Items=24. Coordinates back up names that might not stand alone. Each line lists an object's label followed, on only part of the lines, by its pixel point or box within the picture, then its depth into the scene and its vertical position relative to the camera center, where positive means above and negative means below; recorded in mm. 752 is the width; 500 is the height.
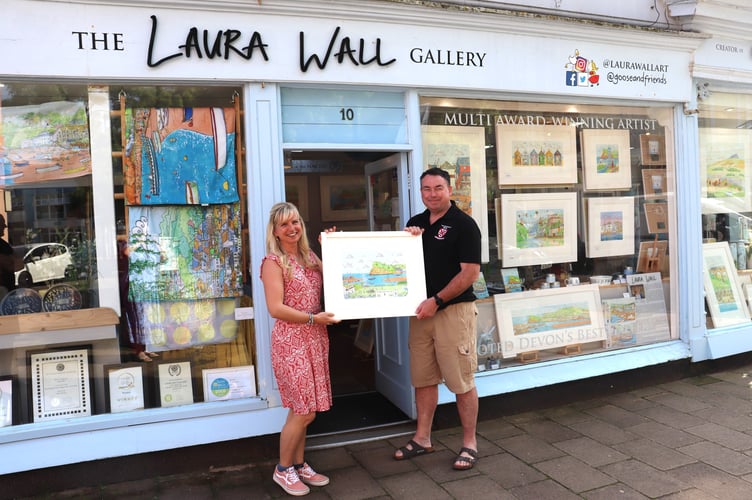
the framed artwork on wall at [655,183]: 5888 +506
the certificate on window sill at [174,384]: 4184 -984
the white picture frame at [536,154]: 5309 +793
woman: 3451 -527
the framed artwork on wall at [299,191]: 9172 +910
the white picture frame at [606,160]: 5645 +747
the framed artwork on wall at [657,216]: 5891 +160
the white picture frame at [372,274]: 3619 -200
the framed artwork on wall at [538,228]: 5324 +80
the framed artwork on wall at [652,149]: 5859 +861
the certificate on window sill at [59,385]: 3945 -906
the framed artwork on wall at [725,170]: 6230 +669
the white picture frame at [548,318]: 5289 -789
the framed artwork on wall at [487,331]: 5152 -849
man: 3822 -471
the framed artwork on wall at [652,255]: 5910 -240
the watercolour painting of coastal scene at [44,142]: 3902 +808
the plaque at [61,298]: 4016 -299
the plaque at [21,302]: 3967 -308
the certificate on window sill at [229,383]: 4266 -1013
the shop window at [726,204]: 6180 +278
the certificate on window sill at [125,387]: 4066 -971
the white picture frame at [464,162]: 4969 +705
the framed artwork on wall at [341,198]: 9281 +763
